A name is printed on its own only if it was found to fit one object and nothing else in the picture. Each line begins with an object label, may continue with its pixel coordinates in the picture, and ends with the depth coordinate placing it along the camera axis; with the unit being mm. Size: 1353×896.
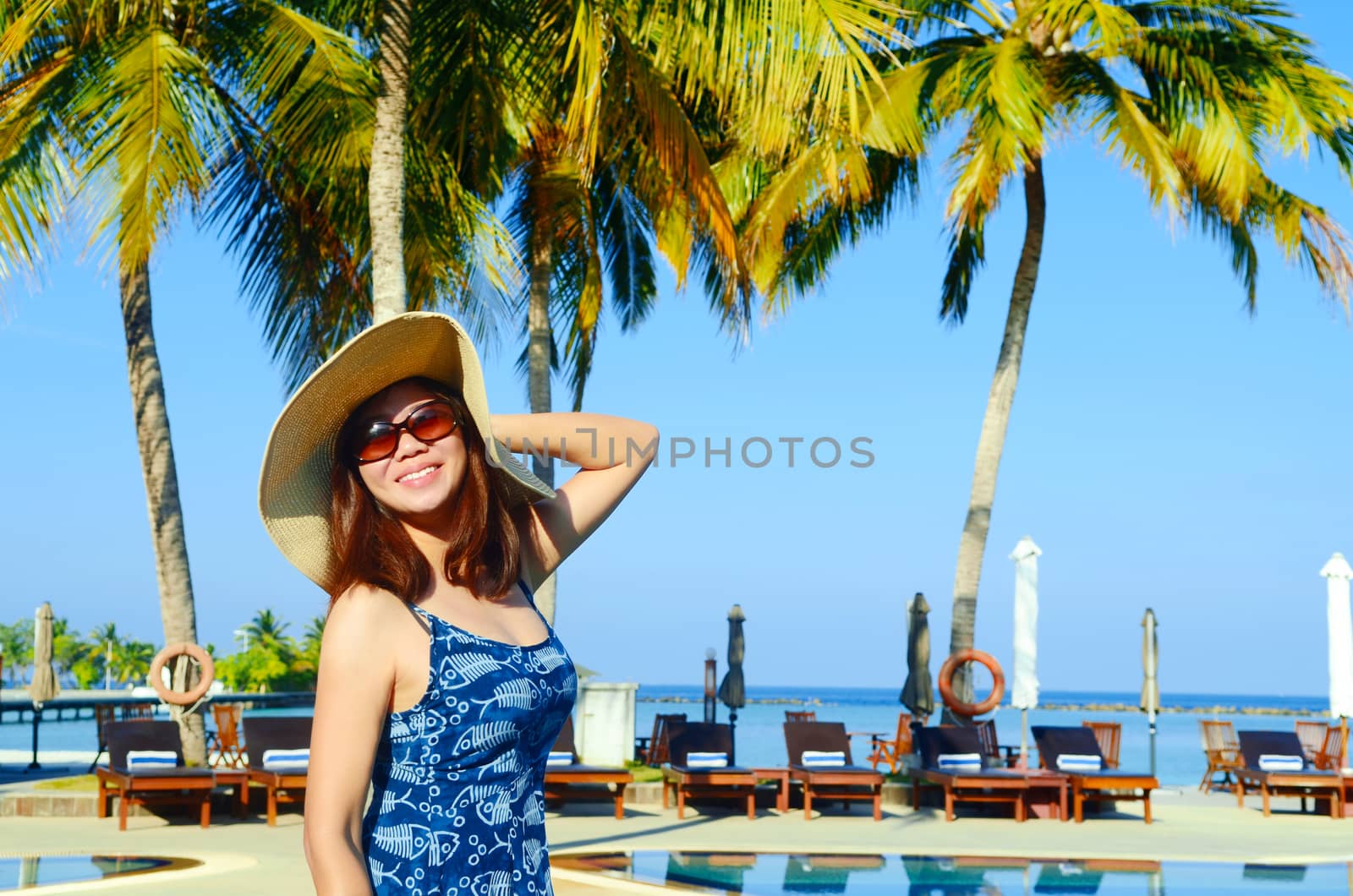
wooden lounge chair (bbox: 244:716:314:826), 11750
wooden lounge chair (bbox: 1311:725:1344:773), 15555
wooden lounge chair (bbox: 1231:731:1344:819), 14180
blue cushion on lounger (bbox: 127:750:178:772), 11727
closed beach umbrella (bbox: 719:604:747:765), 17453
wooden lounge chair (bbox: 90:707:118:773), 14102
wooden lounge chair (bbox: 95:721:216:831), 11461
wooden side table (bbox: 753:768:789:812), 13406
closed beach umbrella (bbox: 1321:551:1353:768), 16484
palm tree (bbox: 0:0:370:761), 8930
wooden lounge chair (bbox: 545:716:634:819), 12547
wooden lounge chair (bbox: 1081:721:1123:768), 14922
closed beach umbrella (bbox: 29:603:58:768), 15906
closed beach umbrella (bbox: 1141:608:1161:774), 17375
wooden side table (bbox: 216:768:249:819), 11977
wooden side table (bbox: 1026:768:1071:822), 13156
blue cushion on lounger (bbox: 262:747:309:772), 11914
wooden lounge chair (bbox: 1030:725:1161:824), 13165
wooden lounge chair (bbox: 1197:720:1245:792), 16578
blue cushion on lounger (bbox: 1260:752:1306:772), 14781
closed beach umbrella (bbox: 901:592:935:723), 16234
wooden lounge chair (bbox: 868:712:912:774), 16562
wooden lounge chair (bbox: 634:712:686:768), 15180
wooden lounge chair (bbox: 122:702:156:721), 18812
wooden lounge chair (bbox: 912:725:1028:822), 12914
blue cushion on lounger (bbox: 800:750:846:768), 13547
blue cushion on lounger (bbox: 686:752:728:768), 13180
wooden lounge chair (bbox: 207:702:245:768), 13844
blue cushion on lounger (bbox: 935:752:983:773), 13562
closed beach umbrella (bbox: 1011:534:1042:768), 16625
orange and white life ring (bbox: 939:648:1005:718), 14211
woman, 1908
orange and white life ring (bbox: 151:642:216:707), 11898
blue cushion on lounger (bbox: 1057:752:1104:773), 13734
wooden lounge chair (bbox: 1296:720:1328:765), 15836
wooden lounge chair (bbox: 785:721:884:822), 13000
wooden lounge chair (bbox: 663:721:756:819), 12898
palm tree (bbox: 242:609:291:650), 58688
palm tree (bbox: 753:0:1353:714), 14336
